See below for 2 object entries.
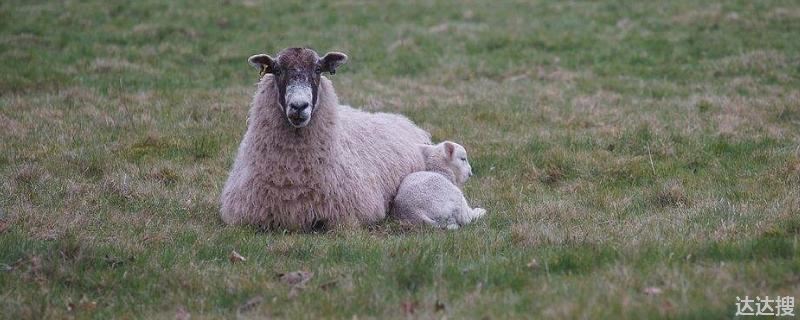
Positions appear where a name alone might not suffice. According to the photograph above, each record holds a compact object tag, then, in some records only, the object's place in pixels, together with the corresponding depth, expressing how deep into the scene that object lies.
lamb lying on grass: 16.25
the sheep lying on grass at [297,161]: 15.38
